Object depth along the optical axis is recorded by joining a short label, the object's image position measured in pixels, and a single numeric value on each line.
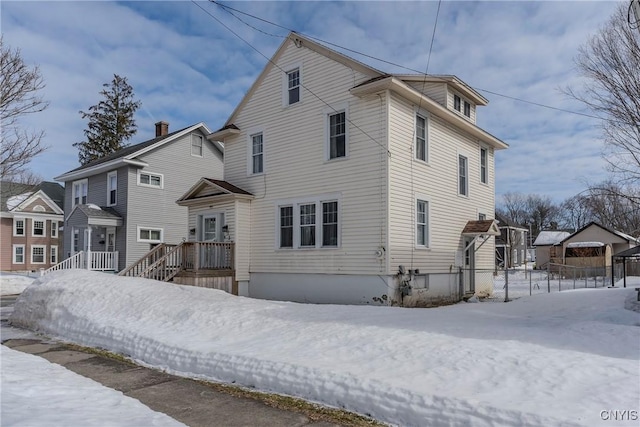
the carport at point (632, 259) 14.93
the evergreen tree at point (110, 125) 42.62
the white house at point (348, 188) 14.30
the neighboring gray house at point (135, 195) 24.84
